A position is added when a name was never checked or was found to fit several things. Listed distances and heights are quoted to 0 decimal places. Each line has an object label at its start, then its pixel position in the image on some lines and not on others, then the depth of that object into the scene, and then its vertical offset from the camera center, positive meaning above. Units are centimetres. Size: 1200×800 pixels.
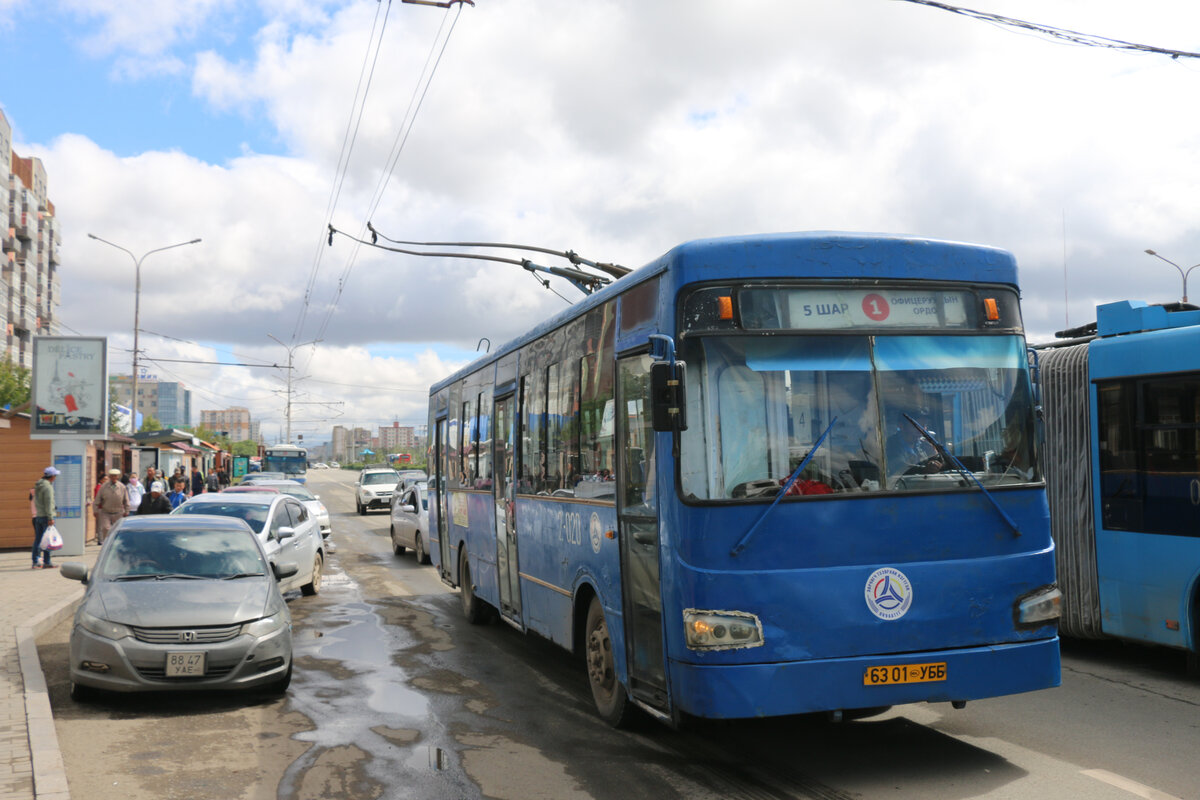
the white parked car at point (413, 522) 2283 -115
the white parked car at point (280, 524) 1452 -76
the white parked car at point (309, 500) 2338 -66
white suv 4231 -83
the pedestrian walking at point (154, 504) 2258 -66
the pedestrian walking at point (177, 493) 3195 -63
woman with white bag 2055 -61
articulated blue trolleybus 862 -13
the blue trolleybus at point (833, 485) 599 -13
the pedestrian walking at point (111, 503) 2270 -63
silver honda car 834 -117
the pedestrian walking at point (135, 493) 2720 -51
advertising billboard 2233 +176
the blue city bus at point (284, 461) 6034 +51
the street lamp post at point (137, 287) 4604 +779
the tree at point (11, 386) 6462 +534
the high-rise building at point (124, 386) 14430 +1343
